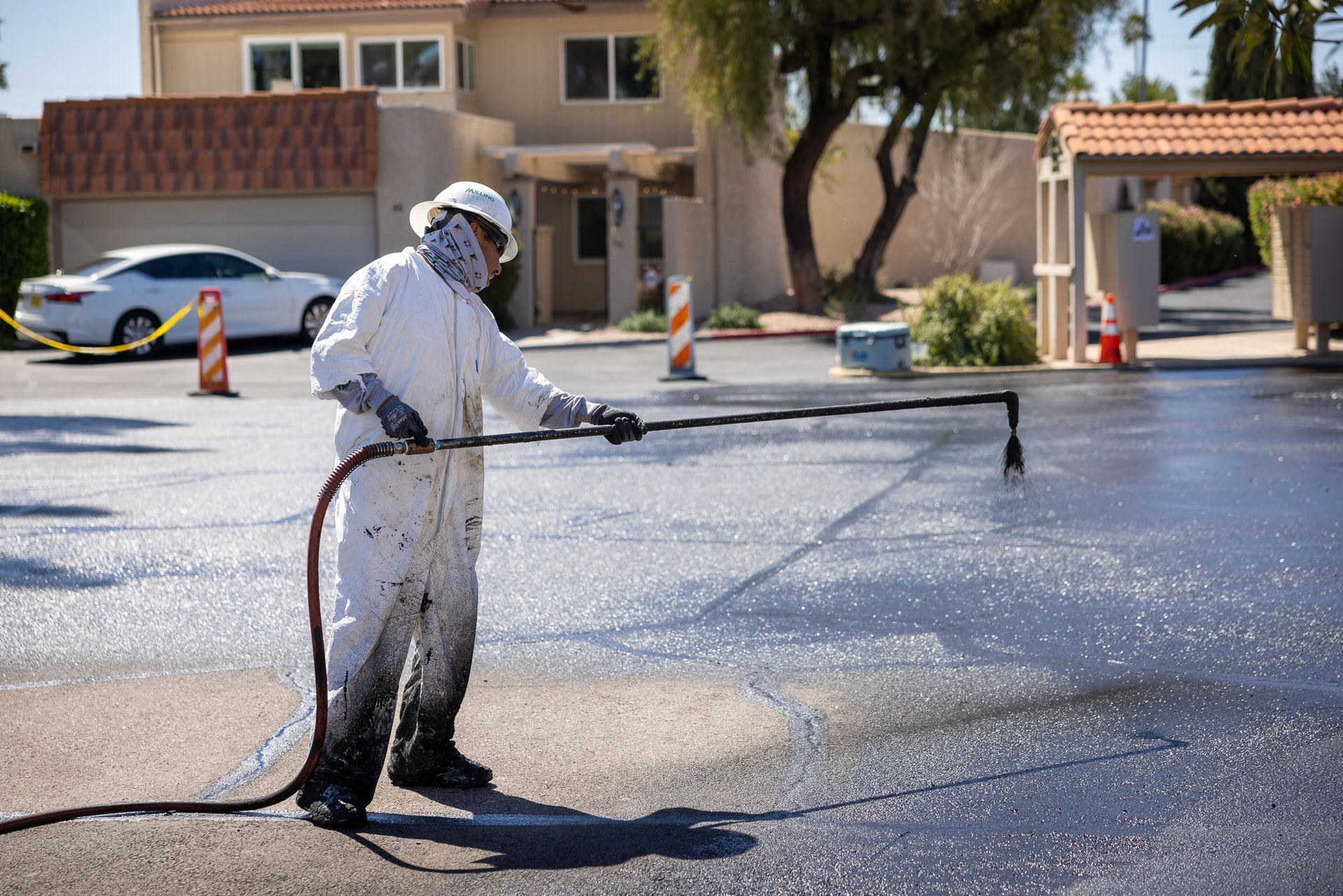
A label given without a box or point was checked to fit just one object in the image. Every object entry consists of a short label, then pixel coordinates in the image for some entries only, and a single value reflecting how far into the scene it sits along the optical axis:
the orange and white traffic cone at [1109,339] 18.95
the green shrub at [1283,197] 22.72
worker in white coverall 4.78
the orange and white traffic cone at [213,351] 16.66
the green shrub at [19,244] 25.12
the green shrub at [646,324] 26.00
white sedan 21.55
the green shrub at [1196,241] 39.75
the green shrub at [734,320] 26.88
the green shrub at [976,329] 19.33
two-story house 26.64
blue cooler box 18.08
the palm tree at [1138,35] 28.18
